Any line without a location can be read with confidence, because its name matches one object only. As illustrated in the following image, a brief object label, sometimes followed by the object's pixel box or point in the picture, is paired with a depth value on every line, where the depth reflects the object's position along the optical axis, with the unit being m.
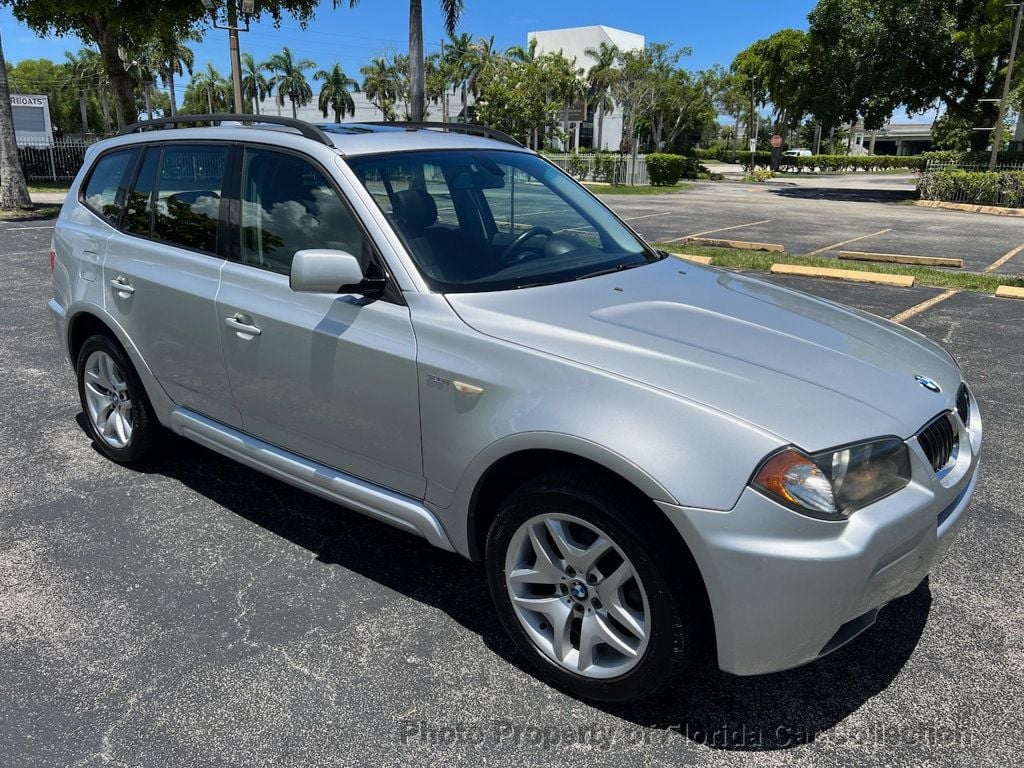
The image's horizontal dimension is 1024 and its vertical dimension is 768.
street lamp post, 16.19
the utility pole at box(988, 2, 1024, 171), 25.94
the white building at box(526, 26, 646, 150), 100.69
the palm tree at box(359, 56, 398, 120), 92.81
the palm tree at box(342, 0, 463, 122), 24.77
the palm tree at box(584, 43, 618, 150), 83.12
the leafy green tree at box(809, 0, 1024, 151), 28.33
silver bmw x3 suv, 2.21
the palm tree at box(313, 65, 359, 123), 101.75
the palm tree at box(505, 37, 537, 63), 77.38
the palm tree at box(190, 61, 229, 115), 93.94
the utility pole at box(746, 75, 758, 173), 61.17
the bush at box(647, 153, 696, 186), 36.97
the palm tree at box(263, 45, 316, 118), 99.88
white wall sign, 44.62
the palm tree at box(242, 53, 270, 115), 93.75
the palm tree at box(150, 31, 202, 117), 30.16
